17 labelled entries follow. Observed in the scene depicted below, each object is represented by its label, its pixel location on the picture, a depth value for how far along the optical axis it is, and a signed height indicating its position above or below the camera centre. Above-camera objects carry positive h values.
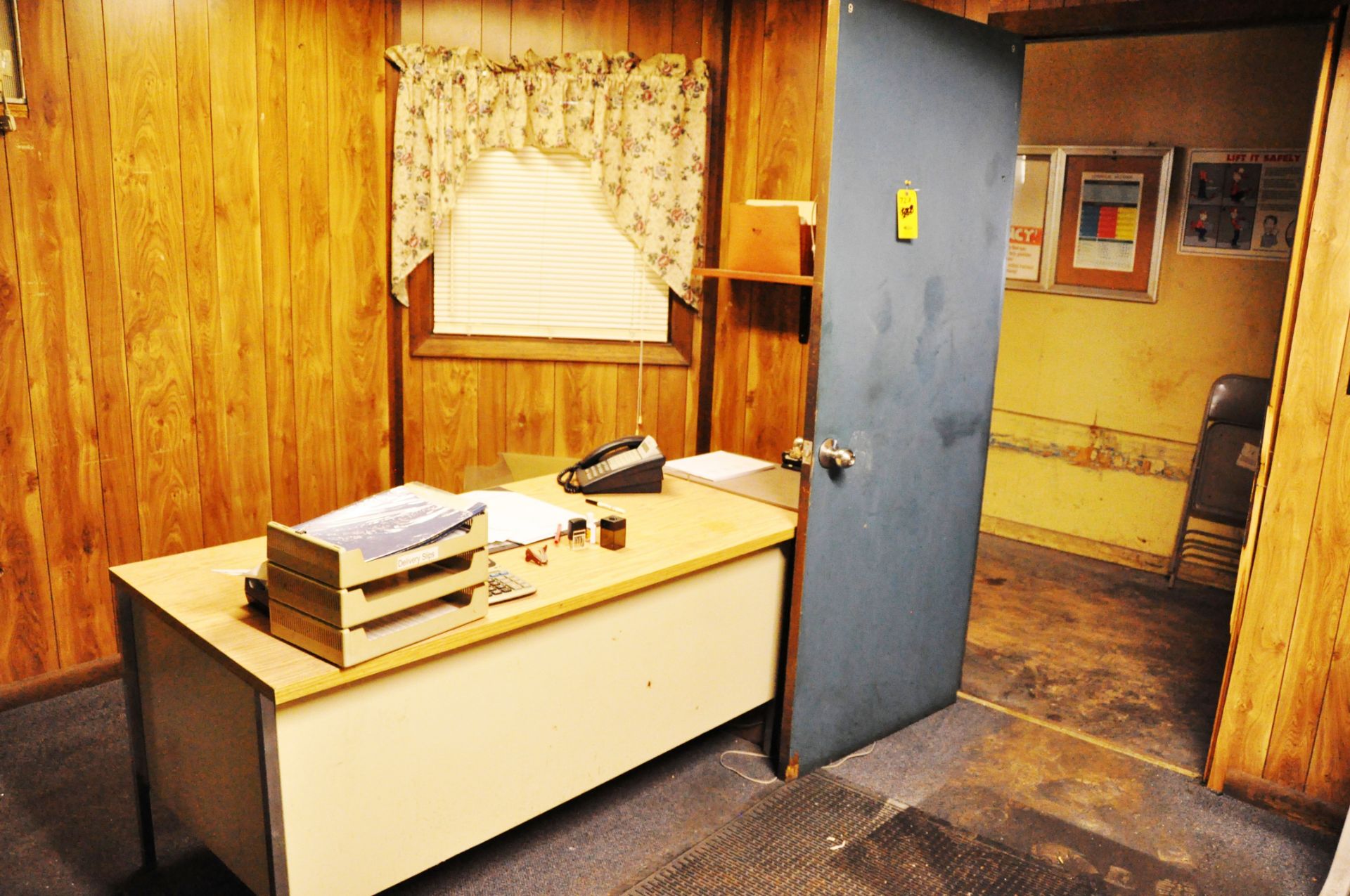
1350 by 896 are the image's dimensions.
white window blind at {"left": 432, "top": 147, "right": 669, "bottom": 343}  3.90 -0.05
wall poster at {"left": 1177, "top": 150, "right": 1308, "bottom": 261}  4.31 +0.31
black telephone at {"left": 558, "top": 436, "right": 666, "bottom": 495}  3.01 -0.63
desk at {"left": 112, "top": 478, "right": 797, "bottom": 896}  1.94 -0.97
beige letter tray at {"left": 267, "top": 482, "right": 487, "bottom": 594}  1.82 -0.57
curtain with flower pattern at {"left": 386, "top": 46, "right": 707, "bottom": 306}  3.71 +0.45
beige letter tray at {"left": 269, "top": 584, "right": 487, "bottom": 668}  1.88 -0.72
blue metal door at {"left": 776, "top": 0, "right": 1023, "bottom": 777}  2.64 -0.28
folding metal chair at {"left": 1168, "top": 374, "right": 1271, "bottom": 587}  4.47 -0.84
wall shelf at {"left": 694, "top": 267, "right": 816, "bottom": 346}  3.19 -0.06
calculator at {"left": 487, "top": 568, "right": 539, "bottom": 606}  2.21 -0.73
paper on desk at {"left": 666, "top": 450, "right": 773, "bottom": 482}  3.27 -0.68
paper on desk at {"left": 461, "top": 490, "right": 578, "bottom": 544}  2.61 -0.70
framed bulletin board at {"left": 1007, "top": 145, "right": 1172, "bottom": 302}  4.67 +0.22
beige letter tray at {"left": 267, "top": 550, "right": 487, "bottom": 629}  1.86 -0.65
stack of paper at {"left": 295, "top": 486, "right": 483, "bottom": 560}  1.90 -0.53
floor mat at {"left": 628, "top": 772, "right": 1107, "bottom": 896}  2.47 -1.48
